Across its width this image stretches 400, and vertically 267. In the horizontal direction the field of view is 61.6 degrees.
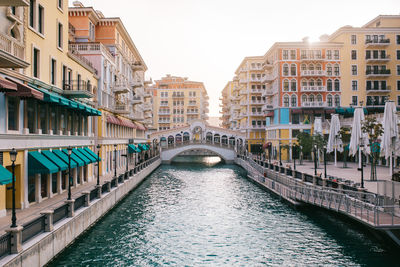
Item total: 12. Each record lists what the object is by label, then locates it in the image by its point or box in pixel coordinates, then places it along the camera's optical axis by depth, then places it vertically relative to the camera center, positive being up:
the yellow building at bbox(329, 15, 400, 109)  61.41 +14.26
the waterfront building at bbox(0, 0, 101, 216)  17.53 +2.56
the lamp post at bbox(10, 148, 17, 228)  13.20 -0.48
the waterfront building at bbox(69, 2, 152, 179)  37.28 +9.52
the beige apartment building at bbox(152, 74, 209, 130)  114.00 +12.03
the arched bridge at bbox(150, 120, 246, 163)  71.50 +0.42
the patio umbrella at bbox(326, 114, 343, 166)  40.00 +0.68
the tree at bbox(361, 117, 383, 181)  29.16 +0.31
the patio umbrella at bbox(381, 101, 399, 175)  24.11 +0.67
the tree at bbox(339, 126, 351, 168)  44.27 +0.38
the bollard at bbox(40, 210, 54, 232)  14.34 -3.29
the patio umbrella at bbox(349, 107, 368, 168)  29.67 +0.58
